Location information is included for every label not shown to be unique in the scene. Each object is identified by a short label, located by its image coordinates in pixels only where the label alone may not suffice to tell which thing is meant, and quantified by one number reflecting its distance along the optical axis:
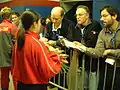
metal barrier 3.54
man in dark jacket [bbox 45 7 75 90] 4.08
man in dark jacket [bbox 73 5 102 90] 3.67
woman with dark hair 2.80
